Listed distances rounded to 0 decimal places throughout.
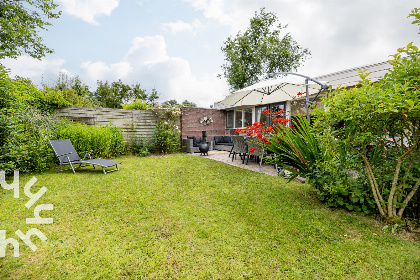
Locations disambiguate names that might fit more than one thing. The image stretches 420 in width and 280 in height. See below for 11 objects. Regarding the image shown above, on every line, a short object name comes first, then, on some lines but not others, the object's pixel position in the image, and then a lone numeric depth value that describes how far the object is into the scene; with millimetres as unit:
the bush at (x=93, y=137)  6539
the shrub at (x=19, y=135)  4332
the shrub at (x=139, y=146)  8673
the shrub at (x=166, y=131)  9219
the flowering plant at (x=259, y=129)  4884
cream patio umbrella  5520
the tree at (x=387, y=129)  2135
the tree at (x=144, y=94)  25219
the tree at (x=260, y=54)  18188
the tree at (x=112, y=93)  22531
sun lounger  5376
